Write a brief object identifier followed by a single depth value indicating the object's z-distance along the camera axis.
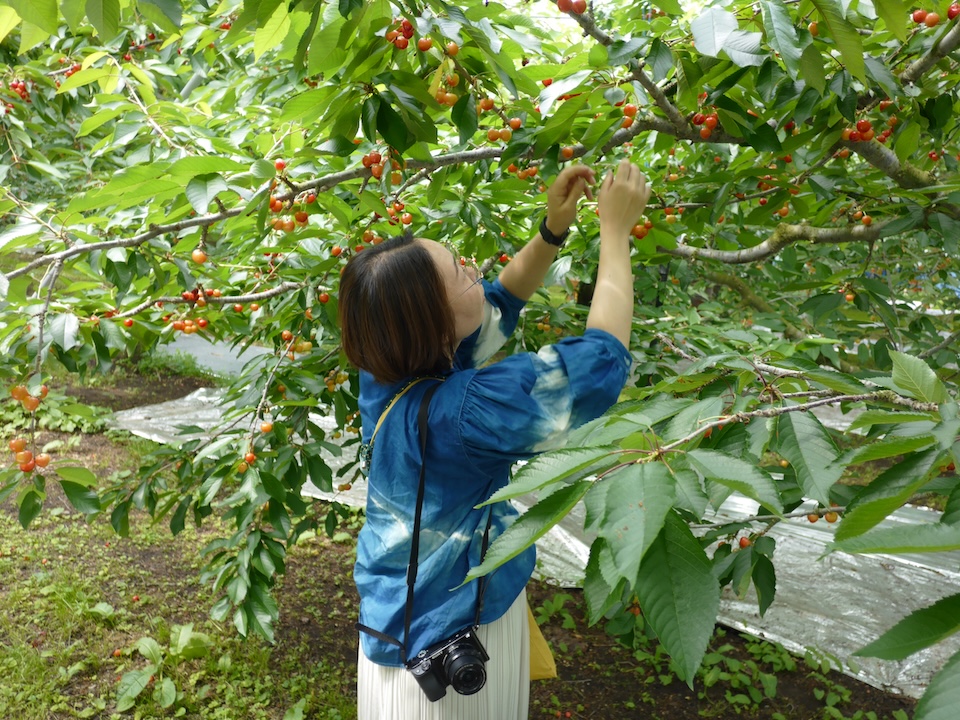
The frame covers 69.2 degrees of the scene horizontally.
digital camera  1.29
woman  1.16
